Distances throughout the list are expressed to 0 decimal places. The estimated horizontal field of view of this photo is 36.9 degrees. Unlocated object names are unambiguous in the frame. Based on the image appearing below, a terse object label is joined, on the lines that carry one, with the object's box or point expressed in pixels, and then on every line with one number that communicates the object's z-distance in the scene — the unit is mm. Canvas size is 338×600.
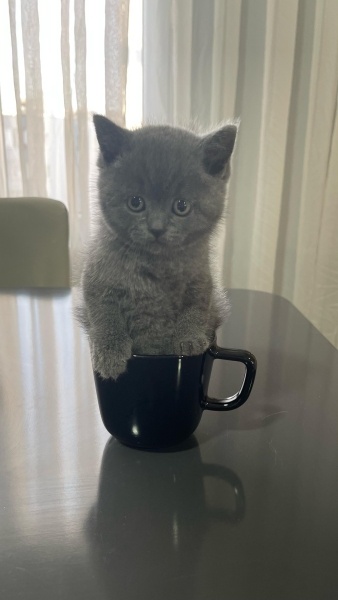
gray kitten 455
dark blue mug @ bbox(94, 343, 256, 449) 456
